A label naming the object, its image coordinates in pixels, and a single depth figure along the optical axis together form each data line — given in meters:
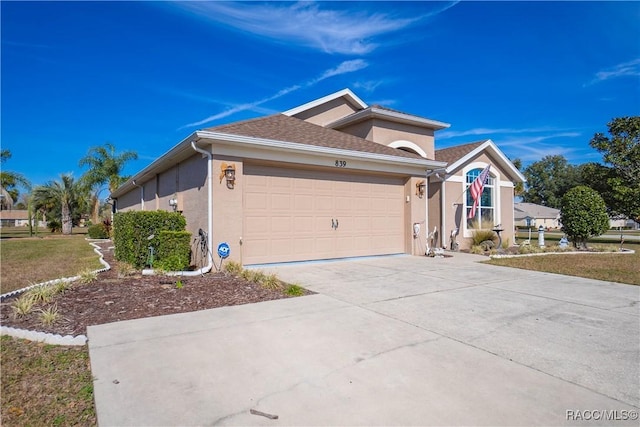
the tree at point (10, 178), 26.66
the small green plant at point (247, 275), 7.38
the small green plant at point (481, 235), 14.12
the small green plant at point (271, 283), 6.70
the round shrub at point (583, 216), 15.16
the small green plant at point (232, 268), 8.05
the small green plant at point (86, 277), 6.78
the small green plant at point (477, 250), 13.26
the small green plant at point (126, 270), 7.50
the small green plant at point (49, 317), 4.55
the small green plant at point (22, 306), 4.89
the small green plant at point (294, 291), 6.24
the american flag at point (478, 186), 14.23
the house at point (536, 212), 49.03
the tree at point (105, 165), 31.09
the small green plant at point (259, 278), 7.05
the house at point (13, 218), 71.61
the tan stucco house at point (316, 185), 8.66
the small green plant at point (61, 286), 5.95
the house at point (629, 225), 61.85
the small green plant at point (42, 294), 5.40
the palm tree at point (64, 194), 32.41
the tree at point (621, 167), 20.38
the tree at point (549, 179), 62.81
